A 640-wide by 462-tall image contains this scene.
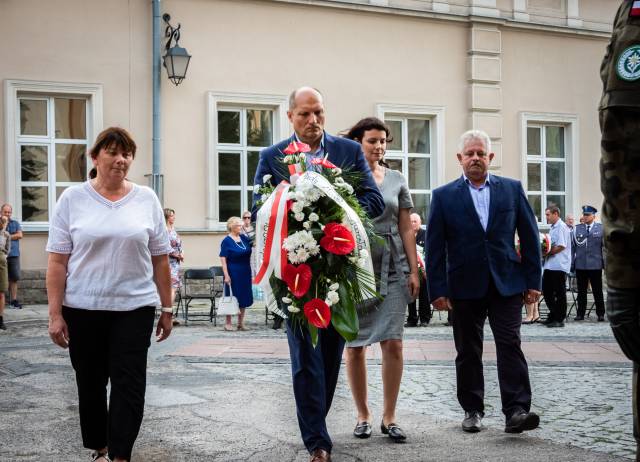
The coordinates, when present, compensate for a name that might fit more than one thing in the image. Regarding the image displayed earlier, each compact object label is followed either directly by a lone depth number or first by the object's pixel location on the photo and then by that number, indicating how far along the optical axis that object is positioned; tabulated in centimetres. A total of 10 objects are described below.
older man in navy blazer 584
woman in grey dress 568
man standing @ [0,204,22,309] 1571
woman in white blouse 472
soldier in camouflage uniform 281
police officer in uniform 1538
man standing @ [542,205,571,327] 1409
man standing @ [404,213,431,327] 1390
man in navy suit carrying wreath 481
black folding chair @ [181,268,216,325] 1425
